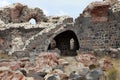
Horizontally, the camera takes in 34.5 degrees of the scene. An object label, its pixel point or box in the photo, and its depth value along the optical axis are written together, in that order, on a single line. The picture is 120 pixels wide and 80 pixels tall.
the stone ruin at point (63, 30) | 12.79
